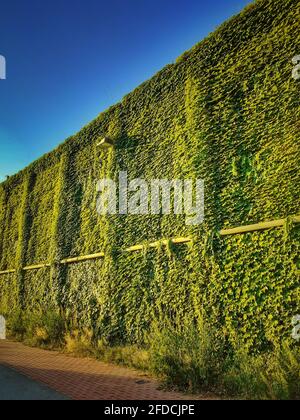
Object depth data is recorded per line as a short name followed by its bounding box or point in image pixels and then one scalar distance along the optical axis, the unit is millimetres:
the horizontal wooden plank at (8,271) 13920
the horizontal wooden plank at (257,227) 5305
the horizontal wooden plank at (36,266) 11453
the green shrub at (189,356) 5102
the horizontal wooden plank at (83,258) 8858
